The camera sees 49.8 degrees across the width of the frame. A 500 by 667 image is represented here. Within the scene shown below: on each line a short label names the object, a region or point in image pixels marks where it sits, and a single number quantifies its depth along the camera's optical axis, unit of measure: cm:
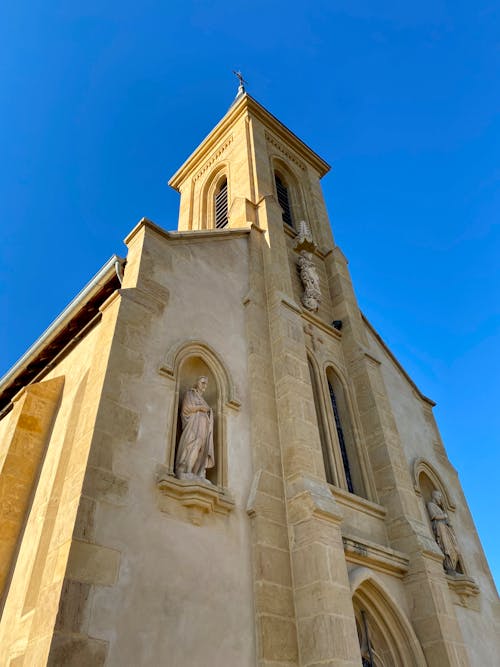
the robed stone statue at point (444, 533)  1141
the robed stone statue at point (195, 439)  783
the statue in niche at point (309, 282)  1386
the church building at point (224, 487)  637
